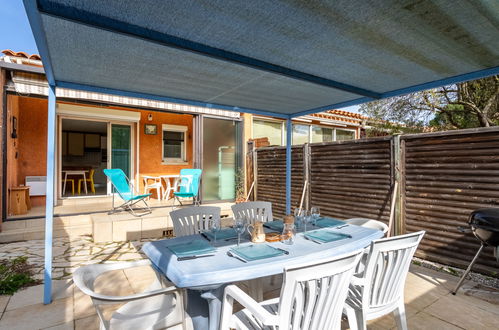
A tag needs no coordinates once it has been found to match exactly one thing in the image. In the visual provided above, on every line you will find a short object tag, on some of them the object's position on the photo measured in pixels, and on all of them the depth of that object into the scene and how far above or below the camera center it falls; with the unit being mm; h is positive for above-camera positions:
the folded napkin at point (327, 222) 2773 -583
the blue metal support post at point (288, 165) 4590 +41
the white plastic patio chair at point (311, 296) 1256 -650
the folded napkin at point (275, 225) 2643 -581
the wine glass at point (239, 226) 2121 -467
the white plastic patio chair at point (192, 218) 2727 -528
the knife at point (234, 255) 1738 -588
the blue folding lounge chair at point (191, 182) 6285 -334
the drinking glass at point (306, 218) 2674 -498
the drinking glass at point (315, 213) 2797 -473
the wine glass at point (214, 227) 2268 -498
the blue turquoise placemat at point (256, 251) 1785 -581
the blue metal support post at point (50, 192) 2670 -242
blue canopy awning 1624 +936
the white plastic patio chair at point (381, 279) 1688 -727
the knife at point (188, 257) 1767 -589
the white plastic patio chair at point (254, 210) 3350 -538
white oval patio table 1537 -608
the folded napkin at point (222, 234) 2285 -577
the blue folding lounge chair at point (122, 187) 5384 -397
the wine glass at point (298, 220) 2737 -540
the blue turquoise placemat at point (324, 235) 2225 -584
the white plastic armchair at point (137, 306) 1423 -922
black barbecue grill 2512 -555
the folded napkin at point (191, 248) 1853 -578
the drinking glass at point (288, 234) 2174 -552
